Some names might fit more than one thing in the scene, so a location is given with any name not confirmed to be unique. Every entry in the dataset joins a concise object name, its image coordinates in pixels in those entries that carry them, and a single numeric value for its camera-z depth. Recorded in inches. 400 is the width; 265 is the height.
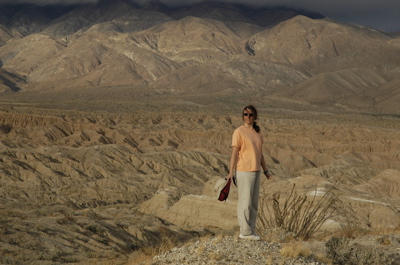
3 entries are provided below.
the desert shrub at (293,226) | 506.2
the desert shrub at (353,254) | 442.6
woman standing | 431.8
